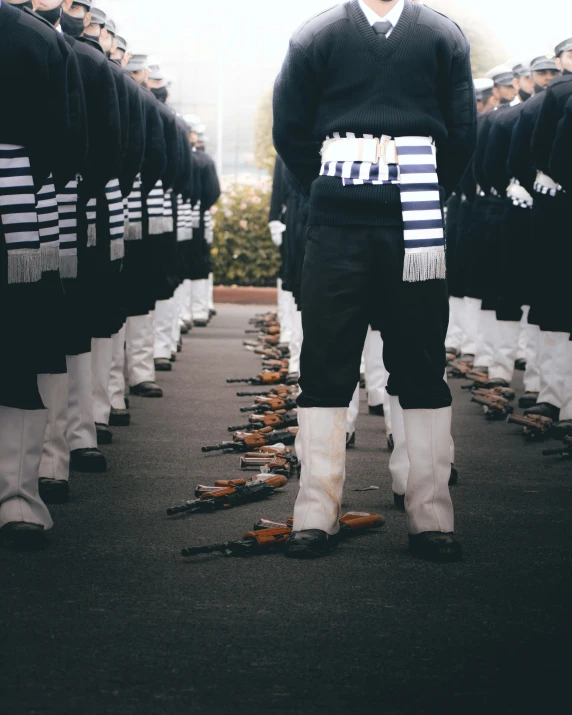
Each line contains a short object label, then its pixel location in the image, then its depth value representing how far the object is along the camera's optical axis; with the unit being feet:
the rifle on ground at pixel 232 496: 18.90
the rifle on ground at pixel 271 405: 29.40
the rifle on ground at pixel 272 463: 22.24
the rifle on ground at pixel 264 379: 35.32
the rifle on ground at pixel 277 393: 31.73
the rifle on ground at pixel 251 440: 24.56
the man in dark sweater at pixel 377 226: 16.25
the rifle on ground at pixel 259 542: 16.20
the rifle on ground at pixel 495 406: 30.14
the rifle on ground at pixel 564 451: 24.40
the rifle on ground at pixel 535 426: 26.86
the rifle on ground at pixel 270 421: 27.22
